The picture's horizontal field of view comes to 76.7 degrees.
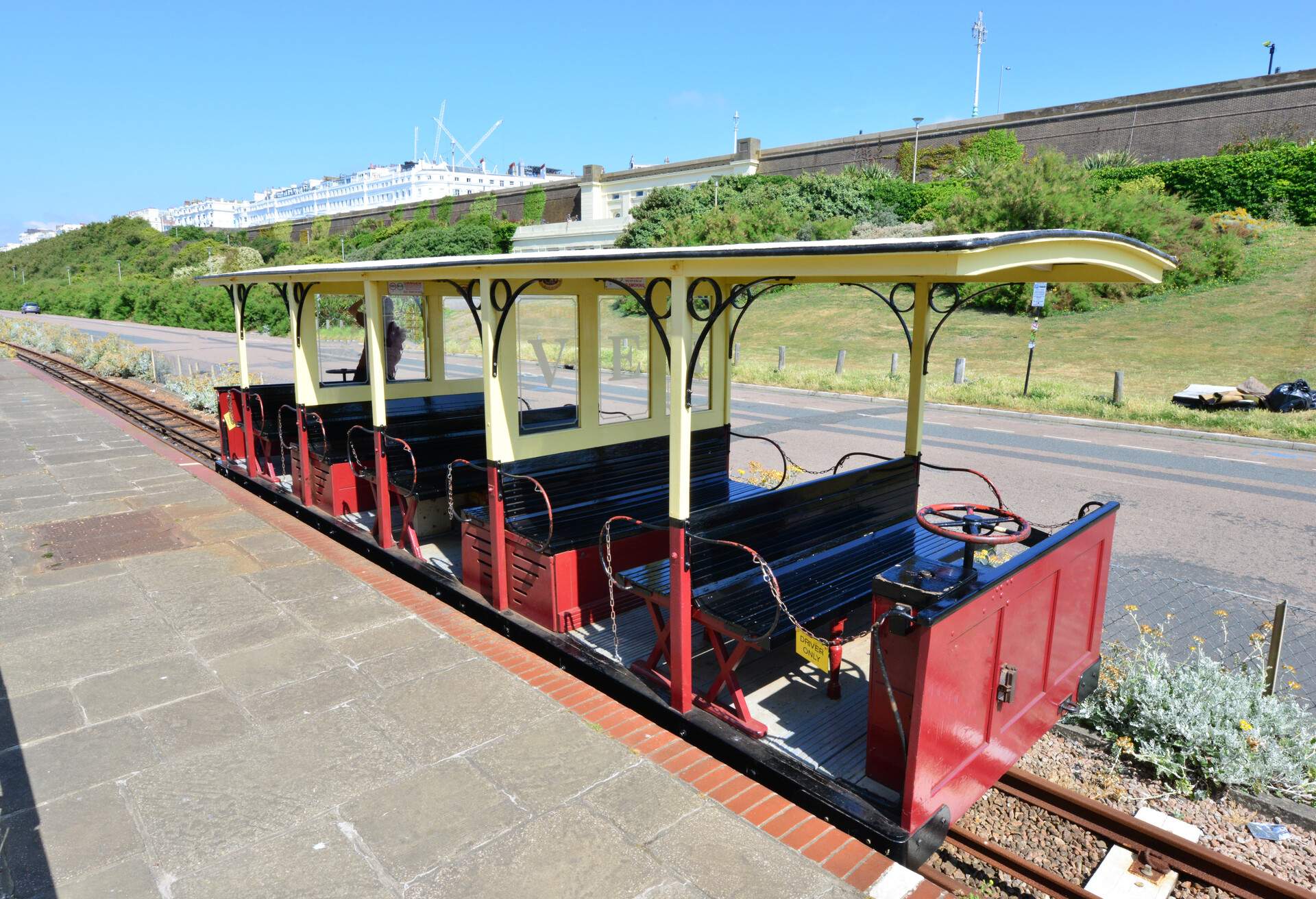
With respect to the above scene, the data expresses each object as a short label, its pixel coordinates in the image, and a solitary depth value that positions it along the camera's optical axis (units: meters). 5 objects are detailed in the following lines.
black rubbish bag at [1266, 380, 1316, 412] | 16.41
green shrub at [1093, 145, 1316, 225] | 31.72
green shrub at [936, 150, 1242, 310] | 28.34
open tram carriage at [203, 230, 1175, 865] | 3.74
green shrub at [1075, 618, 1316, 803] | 4.17
